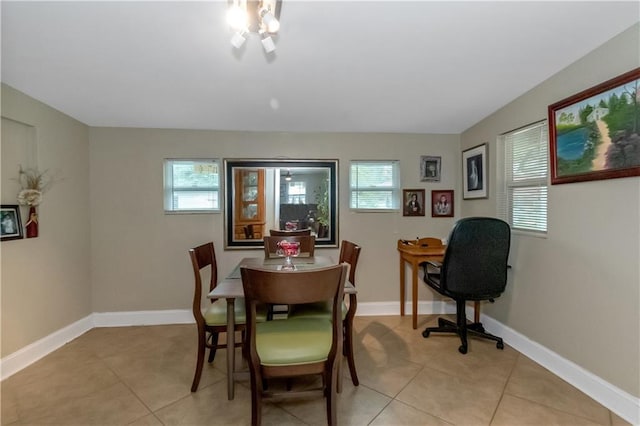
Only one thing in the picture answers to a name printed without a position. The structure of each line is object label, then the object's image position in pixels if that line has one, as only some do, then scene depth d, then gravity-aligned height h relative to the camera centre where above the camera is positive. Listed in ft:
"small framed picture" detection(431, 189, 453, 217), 11.19 +0.24
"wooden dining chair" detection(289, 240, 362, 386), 6.42 -2.39
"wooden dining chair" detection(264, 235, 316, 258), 9.30 -1.11
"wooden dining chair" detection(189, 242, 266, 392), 6.36 -2.48
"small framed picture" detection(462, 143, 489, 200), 9.70 +1.33
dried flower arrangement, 7.38 +0.69
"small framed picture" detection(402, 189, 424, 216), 11.09 +0.29
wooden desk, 9.34 -1.61
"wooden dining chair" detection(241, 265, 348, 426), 4.38 -2.34
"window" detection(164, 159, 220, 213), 10.44 +0.97
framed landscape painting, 5.32 +1.62
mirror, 10.59 +0.43
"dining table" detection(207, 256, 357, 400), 5.58 -1.91
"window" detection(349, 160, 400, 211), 11.05 +0.98
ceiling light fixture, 3.88 +2.76
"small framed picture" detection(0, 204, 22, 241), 6.87 -0.26
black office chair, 7.74 -1.47
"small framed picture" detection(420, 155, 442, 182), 11.16 +1.64
